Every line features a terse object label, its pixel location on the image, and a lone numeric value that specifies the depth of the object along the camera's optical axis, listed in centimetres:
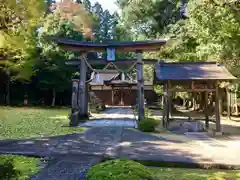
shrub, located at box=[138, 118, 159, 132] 751
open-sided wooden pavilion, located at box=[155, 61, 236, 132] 761
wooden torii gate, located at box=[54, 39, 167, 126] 901
